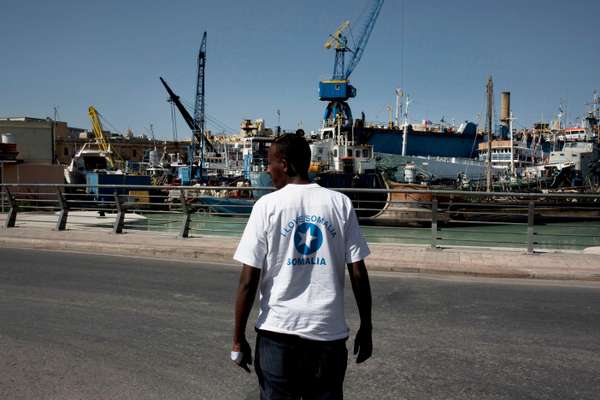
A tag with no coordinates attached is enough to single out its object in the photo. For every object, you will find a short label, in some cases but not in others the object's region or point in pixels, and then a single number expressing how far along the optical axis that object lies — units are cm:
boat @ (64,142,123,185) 3912
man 263
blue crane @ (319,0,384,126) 5994
